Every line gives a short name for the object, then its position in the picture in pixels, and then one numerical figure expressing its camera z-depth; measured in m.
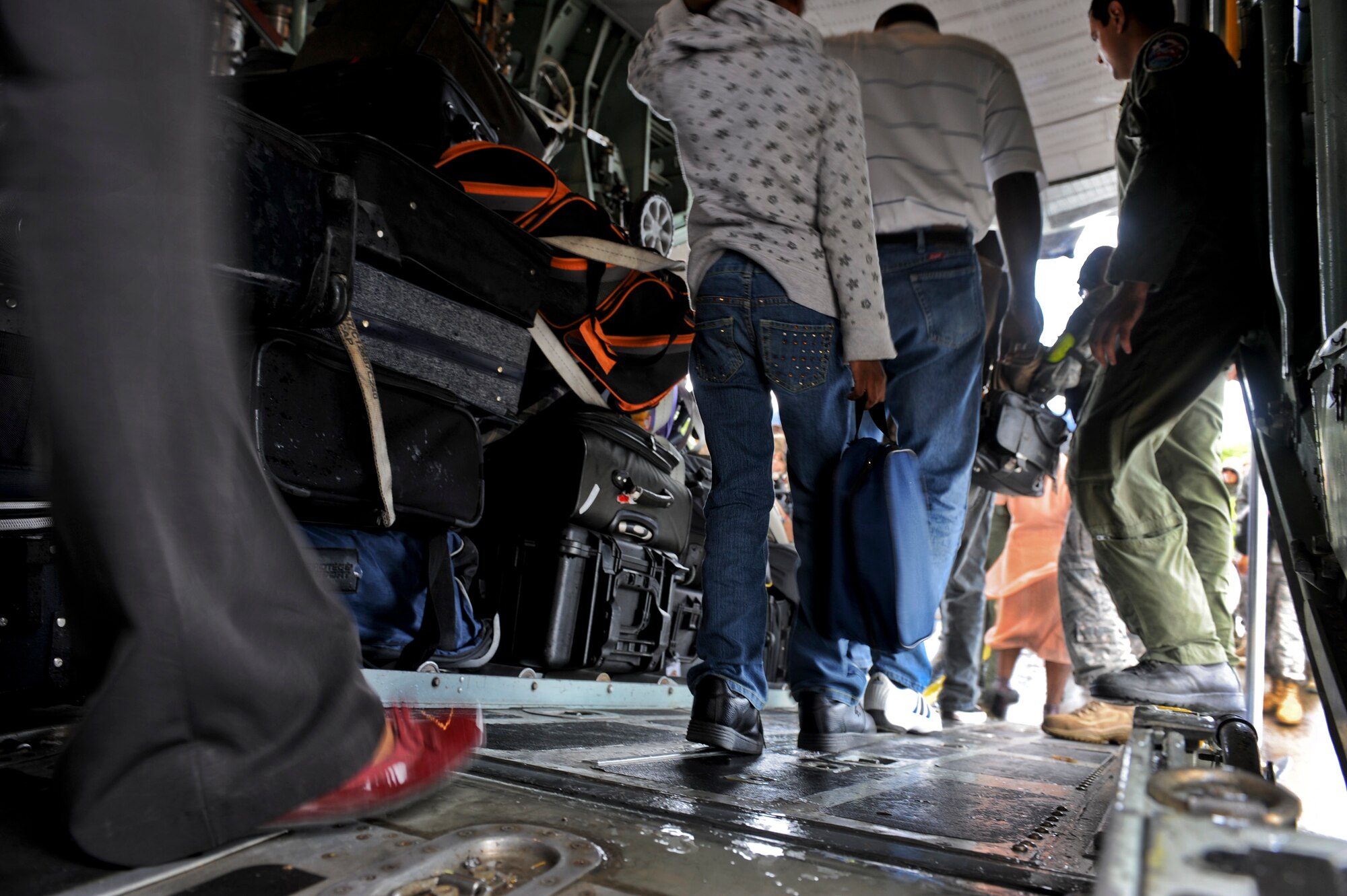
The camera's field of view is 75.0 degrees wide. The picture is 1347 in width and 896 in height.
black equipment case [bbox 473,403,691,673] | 2.38
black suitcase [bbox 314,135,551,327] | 1.78
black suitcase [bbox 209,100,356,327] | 1.47
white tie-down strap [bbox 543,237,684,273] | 2.35
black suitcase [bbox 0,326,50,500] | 1.29
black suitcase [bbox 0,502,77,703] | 1.28
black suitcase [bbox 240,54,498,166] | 2.17
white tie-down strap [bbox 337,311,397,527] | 1.74
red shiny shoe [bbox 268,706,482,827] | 0.85
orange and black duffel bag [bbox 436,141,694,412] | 2.28
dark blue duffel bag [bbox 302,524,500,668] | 1.88
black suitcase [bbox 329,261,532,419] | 1.86
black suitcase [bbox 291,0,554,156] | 3.03
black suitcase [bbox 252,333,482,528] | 1.62
